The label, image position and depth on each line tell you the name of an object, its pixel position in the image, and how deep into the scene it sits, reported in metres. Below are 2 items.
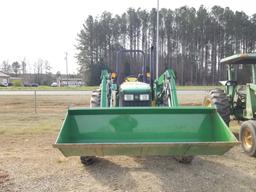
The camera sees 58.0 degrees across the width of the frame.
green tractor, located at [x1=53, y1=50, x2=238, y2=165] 3.82
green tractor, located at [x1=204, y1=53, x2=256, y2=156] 4.81
